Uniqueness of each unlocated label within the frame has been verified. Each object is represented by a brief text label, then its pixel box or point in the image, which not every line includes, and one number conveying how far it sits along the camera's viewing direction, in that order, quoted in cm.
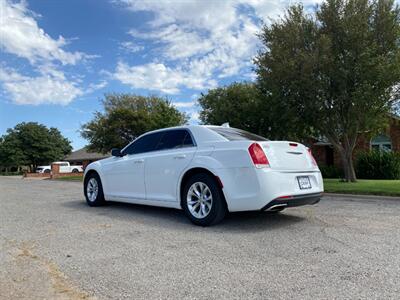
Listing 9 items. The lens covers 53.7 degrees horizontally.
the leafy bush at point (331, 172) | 2233
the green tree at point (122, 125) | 3210
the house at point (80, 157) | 6362
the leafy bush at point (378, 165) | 1928
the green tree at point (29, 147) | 6931
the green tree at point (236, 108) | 2004
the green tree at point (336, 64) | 1316
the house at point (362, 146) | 2388
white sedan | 570
